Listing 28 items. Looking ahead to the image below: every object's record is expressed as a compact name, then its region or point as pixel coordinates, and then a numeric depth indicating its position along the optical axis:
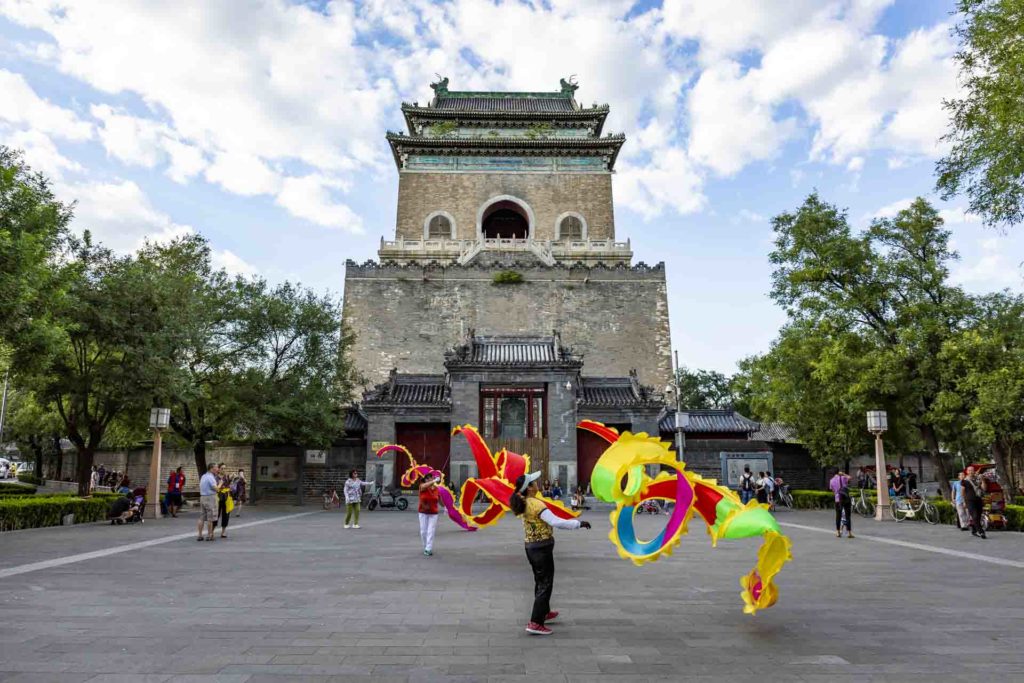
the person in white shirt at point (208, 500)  12.47
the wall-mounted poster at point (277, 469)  23.94
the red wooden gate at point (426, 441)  24.17
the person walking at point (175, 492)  18.38
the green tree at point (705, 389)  50.41
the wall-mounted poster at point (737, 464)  23.48
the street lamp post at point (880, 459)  17.42
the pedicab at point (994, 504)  14.64
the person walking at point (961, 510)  14.47
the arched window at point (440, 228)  42.97
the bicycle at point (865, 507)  19.94
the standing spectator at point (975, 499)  13.67
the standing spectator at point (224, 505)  13.48
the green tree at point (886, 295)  18.20
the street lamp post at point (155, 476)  17.56
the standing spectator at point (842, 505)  13.71
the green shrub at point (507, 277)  37.56
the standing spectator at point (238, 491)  19.11
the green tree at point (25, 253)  11.63
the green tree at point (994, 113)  10.12
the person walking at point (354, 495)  15.34
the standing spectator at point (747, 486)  21.33
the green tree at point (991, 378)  16.11
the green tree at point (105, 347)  17.59
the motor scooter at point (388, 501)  21.83
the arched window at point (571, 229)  42.97
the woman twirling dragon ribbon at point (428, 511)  10.86
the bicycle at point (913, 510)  16.80
